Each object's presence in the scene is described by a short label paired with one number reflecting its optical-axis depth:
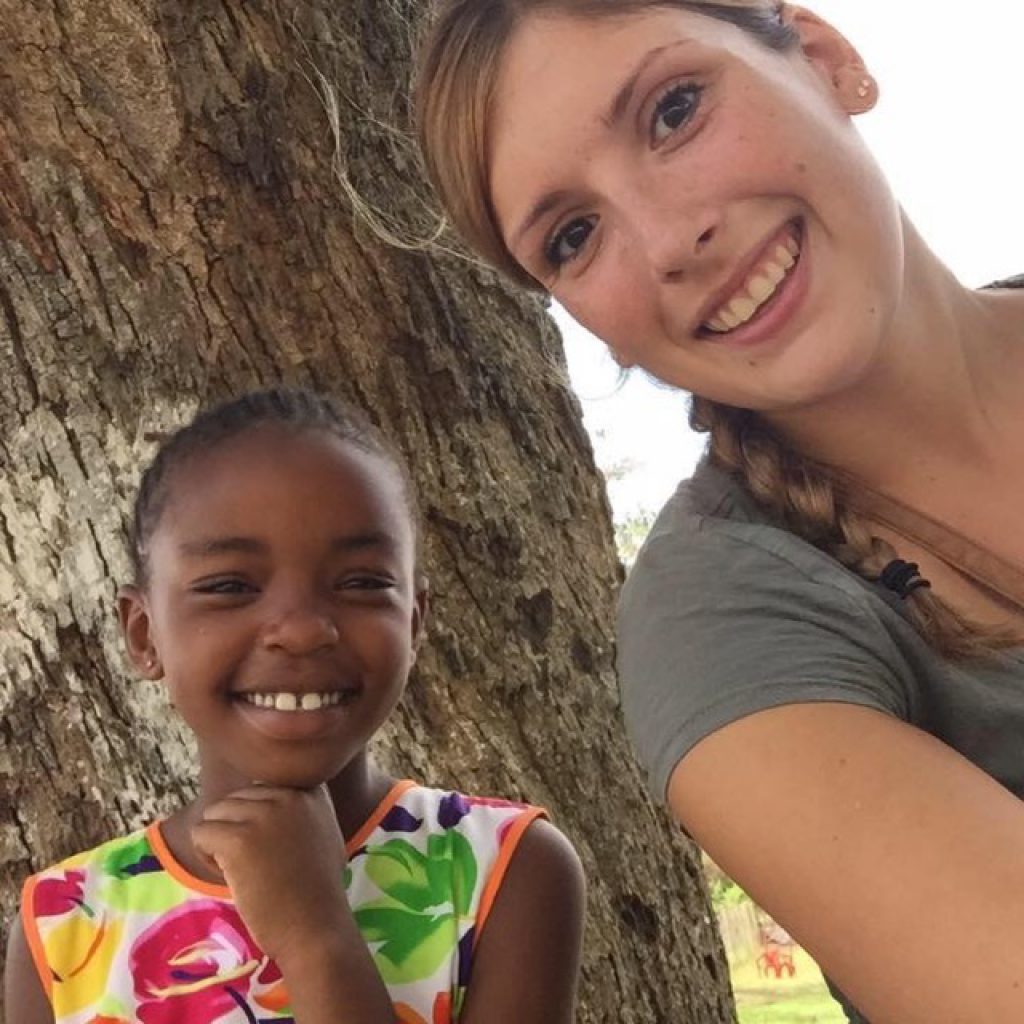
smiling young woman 1.07
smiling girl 1.34
